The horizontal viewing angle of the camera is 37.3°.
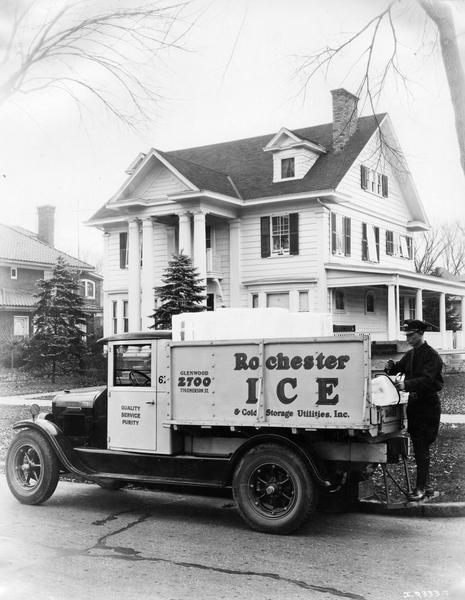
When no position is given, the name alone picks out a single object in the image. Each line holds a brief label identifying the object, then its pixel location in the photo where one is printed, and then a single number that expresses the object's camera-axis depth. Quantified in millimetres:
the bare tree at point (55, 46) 3895
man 5801
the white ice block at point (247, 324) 5586
